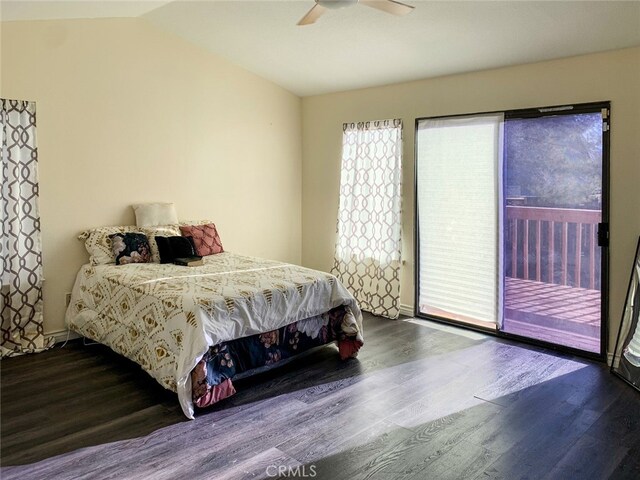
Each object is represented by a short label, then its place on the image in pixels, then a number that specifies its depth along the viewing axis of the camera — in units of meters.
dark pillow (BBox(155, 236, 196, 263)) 4.40
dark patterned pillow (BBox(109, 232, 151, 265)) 4.30
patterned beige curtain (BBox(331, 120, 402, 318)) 5.15
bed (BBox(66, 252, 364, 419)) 3.11
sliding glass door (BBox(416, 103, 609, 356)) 3.92
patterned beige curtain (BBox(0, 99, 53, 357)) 3.96
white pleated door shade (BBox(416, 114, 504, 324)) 4.48
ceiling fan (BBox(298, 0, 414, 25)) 2.93
